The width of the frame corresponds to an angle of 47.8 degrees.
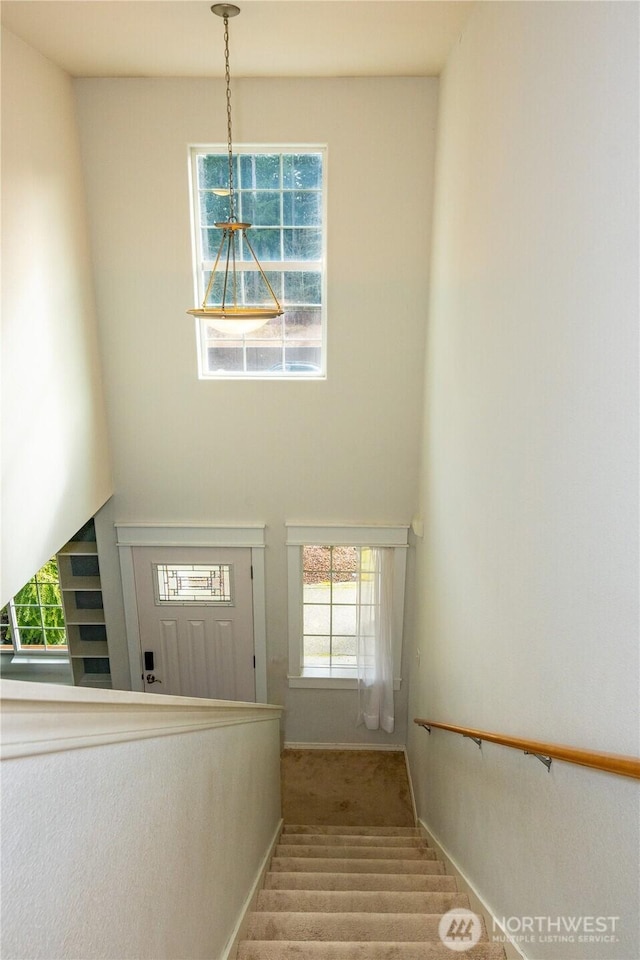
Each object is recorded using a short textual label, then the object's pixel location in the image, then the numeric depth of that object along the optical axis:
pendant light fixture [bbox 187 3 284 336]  3.67
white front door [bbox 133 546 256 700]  5.80
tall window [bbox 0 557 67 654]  6.13
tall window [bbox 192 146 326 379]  4.97
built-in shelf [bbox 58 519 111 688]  5.83
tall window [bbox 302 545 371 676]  5.88
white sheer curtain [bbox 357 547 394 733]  5.78
